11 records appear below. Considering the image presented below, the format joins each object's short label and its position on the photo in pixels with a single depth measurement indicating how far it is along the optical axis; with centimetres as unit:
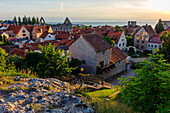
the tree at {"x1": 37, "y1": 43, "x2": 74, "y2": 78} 1847
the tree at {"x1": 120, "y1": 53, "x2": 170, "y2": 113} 719
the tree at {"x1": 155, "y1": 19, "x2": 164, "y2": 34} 6469
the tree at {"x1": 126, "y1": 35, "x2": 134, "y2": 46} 5532
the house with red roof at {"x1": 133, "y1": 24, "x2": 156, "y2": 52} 5112
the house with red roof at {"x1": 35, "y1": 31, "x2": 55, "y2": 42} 5808
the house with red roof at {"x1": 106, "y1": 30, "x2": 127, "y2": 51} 4837
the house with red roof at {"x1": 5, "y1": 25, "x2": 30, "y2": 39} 7050
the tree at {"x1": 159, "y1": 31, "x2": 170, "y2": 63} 2991
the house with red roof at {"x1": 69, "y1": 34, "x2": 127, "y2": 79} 2658
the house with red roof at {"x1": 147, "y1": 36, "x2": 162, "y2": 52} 4849
